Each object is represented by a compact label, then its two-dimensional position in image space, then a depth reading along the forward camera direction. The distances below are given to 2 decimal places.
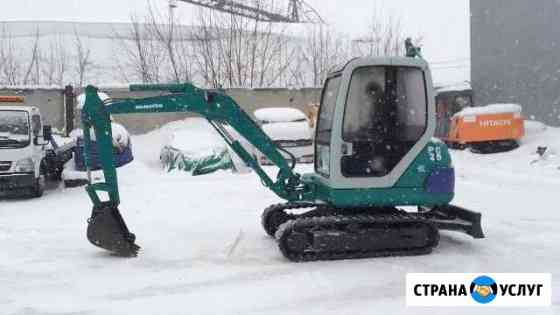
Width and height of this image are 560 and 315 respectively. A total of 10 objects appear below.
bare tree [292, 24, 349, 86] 26.39
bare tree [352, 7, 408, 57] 27.17
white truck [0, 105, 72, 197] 11.63
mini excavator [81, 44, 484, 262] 6.77
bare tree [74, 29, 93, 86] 23.91
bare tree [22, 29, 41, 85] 24.48
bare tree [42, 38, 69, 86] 24.84
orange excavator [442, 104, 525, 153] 16.59
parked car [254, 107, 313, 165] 16.11
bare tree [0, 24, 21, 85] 24.47
